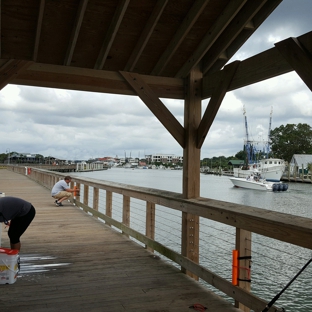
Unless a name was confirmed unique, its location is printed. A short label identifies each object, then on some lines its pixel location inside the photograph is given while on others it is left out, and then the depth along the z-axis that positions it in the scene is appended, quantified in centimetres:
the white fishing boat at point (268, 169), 6075
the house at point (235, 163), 9418
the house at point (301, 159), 6949
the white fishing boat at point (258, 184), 4212
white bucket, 368
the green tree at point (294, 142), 7725
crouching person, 1077
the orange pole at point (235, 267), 315
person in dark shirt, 394
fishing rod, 253
